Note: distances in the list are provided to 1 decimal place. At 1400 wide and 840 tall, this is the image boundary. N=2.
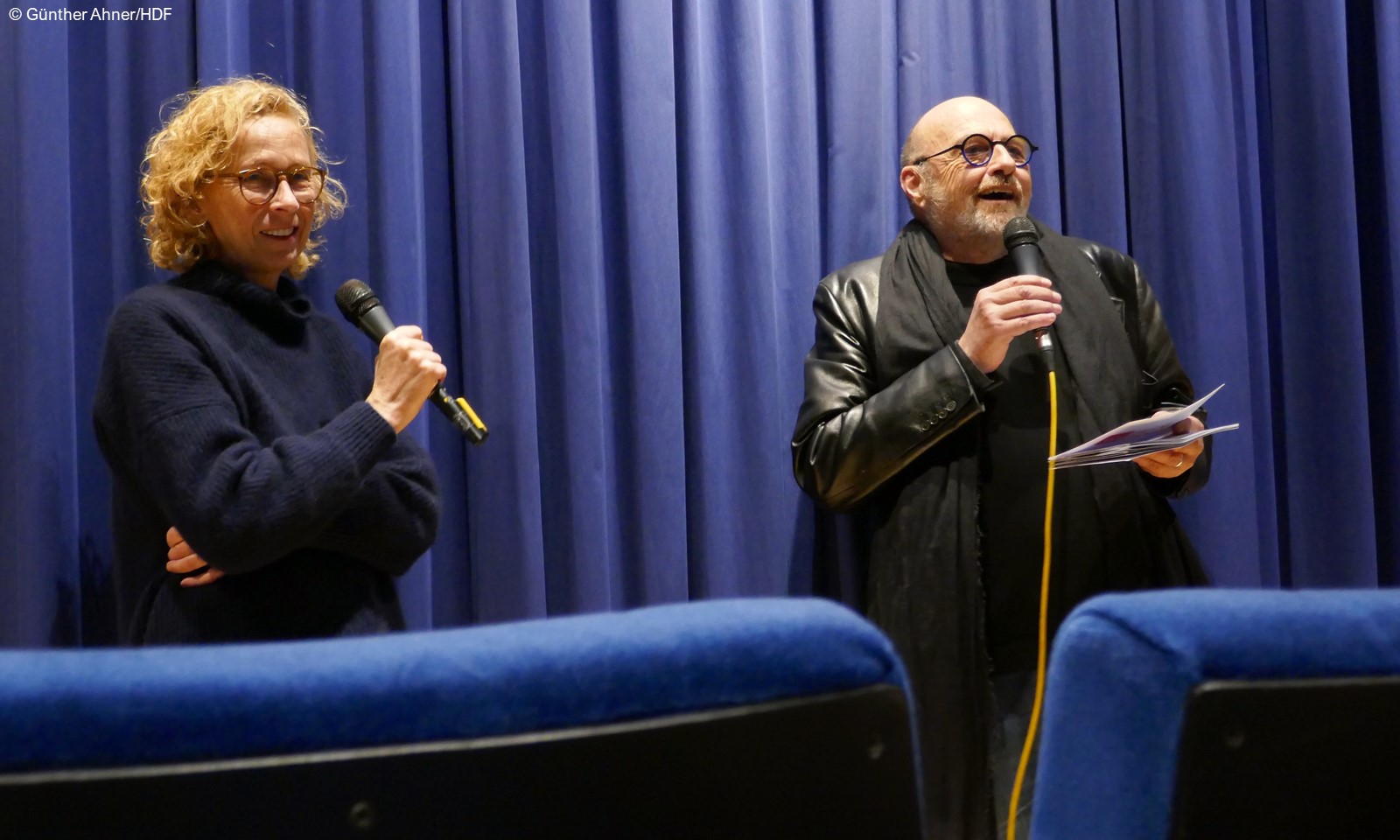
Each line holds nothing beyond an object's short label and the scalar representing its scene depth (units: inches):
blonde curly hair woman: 61.6
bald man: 86.0
